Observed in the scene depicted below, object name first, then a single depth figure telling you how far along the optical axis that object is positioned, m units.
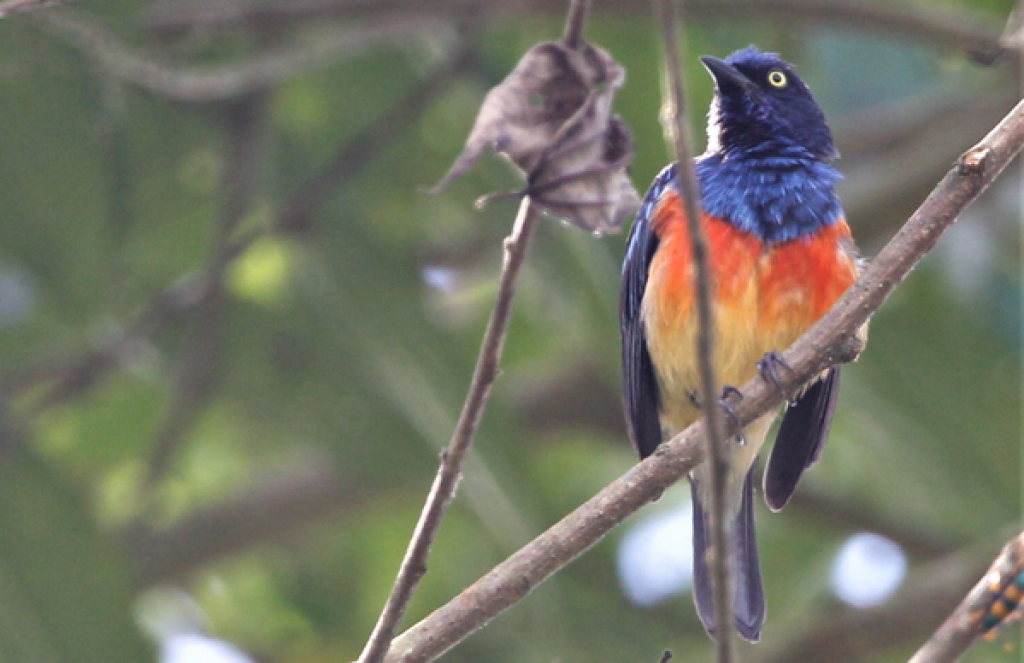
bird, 8.50
